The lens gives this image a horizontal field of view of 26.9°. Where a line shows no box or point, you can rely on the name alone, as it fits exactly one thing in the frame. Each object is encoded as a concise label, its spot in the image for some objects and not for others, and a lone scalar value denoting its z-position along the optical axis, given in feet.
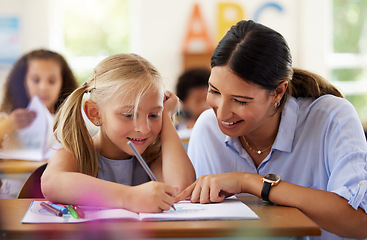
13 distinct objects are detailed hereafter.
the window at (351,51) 21.53
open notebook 4.30
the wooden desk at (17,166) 7.33
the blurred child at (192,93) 13.26
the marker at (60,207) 4.46
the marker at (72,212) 4.36
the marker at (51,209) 4.41
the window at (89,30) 19.91
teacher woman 4.82
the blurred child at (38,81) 10.77
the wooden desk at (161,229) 4.07
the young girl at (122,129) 5.35
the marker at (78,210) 4.36
